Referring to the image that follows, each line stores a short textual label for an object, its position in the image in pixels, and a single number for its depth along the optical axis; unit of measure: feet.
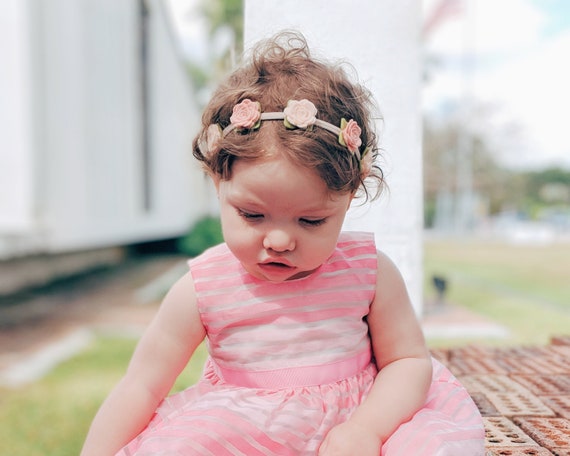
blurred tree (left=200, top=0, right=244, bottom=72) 41.88
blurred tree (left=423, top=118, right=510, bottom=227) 80.74
